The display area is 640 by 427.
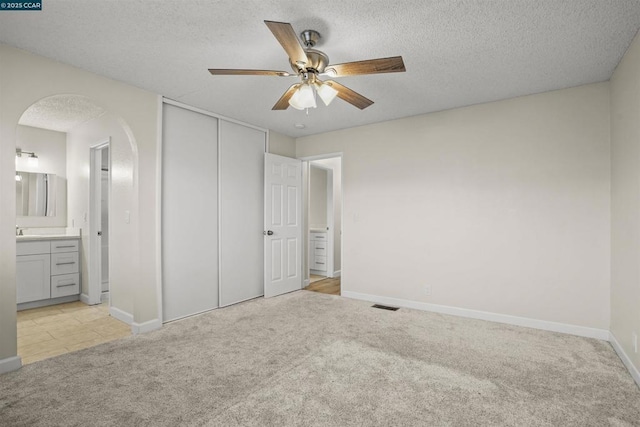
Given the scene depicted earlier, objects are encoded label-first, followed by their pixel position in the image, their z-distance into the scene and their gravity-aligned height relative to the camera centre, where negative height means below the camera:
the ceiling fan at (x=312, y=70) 1.90 +0.95
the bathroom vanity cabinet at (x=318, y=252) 6.11 -0.72
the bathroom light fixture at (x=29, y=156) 4.38 +0.81
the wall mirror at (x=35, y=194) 4.36 +0.30
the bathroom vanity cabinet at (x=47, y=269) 3.96 -0.70
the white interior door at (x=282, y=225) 4.51 -0.15
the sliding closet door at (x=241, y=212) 4.08 +0.04
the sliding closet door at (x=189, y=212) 3.47 +0.04
